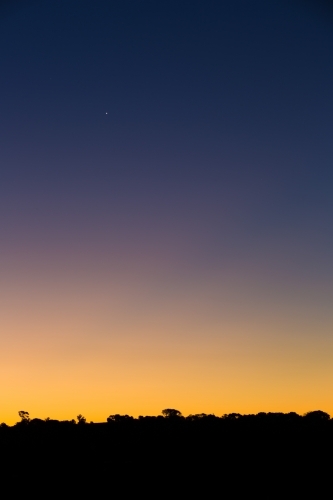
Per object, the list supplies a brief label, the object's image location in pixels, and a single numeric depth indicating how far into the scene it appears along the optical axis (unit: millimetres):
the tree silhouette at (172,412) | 166625
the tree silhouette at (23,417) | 143375
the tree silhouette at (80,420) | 135950
